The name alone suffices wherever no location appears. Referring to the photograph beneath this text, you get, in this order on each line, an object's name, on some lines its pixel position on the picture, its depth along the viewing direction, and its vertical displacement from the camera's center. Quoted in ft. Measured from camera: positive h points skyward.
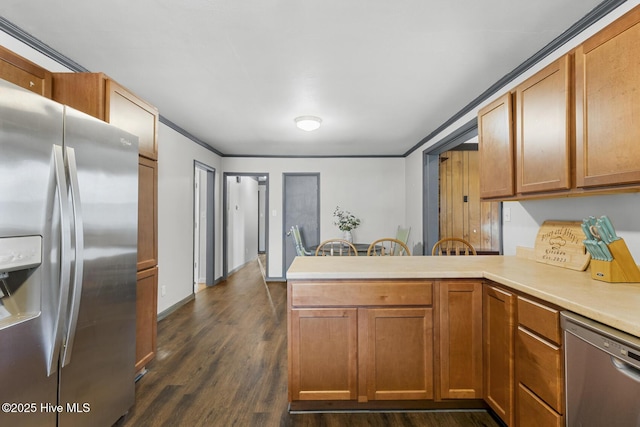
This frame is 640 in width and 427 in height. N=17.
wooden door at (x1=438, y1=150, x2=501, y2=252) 14.58 +0.52
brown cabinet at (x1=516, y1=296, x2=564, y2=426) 4.30 -2.19
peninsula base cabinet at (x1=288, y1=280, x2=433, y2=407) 6.15 -2.43
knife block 4.98 -0.80
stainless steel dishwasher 3.30 -1.86
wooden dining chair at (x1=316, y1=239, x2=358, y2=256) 14.15 -1.63
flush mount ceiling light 11.39 +3.51
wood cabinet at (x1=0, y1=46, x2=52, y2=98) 5.14 +2.55
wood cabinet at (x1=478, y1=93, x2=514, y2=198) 6.72 +1.59
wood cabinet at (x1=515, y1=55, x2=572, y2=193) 5.28 +1.62
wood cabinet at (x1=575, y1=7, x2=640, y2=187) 4.19 +1.64
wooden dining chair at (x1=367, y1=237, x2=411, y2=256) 12.81 -1.67
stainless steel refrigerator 3.84 -0.73
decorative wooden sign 5.96 -0.61
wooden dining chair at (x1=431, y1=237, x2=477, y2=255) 13.90 -1.47
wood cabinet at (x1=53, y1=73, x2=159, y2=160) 6.08 +2.42
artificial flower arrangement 18.73 -0.02
